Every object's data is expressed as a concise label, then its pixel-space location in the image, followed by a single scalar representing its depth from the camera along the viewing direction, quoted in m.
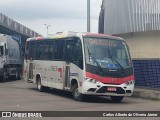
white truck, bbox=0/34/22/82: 30.95
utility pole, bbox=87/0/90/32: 28.56
